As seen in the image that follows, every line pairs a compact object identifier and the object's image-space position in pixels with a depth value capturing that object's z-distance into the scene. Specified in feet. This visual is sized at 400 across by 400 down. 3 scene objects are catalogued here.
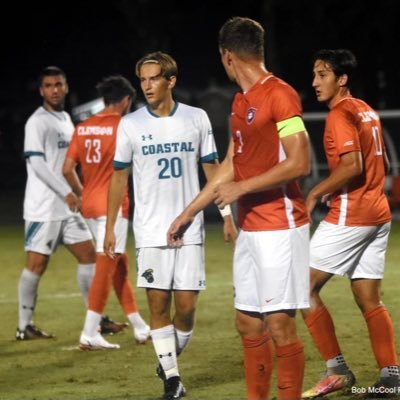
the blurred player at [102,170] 62.23
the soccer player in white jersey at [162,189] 48.96
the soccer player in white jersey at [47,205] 64.80
